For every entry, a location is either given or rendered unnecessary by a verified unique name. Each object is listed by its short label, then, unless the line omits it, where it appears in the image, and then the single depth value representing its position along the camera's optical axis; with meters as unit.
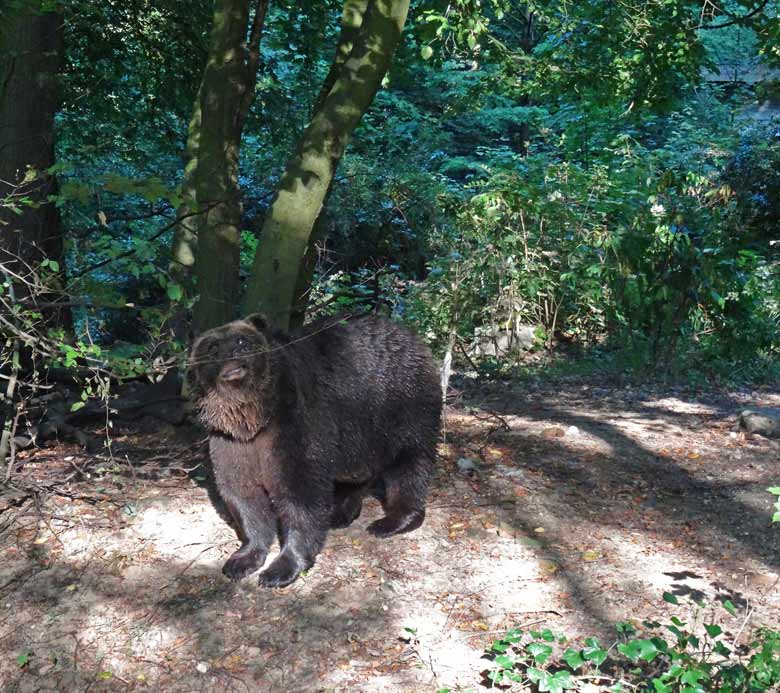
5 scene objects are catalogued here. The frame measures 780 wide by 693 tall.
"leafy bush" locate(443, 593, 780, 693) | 3.62
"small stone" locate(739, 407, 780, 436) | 7.32
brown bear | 4.91
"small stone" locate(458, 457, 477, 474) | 6.51
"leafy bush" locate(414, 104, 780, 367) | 10.06
